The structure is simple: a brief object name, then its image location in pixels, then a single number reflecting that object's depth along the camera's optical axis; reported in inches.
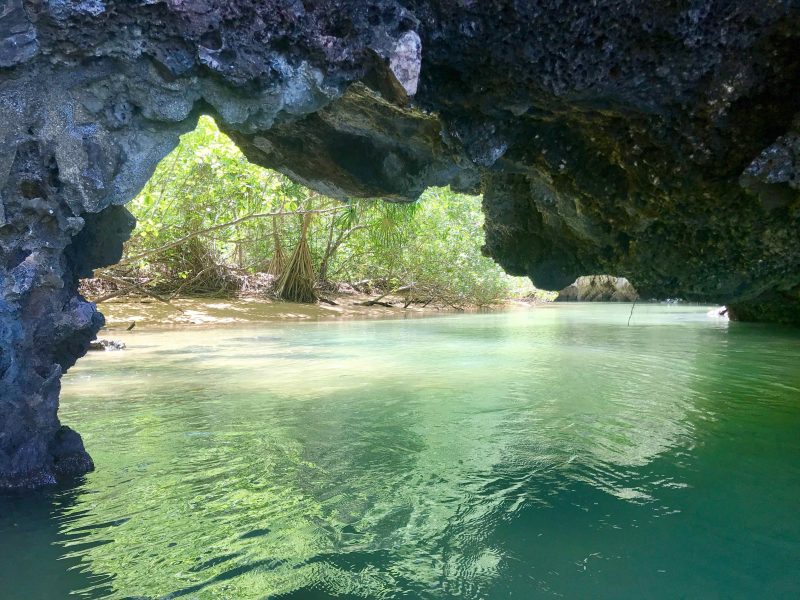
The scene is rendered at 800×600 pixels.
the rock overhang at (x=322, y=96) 105.2
